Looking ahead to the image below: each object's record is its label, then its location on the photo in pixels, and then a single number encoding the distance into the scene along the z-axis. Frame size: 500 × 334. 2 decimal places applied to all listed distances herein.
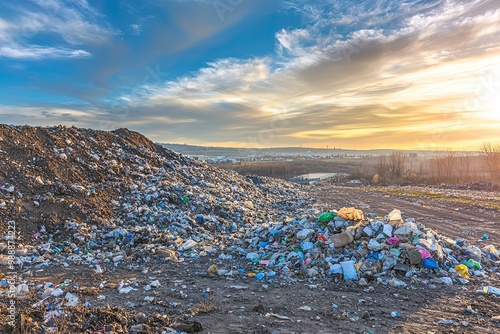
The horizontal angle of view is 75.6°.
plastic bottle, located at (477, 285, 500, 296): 4.83
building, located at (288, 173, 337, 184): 36.16
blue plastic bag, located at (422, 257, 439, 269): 5.55
